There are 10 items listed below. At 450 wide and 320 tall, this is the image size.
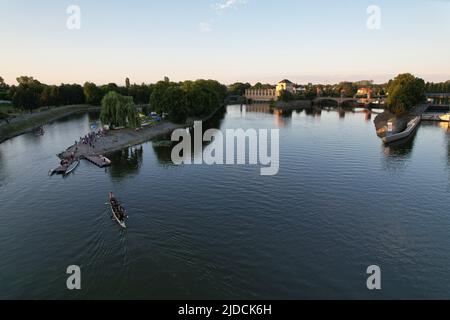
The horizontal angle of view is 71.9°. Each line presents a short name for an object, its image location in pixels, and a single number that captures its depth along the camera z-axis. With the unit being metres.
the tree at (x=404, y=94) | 143.38
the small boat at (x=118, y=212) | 39.56
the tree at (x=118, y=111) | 95.06
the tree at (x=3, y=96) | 187.12
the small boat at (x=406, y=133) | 96.06
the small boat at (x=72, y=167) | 61.50
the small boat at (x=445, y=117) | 144.25
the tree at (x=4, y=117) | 108.20
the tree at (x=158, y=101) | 123.19
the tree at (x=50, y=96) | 181.00
